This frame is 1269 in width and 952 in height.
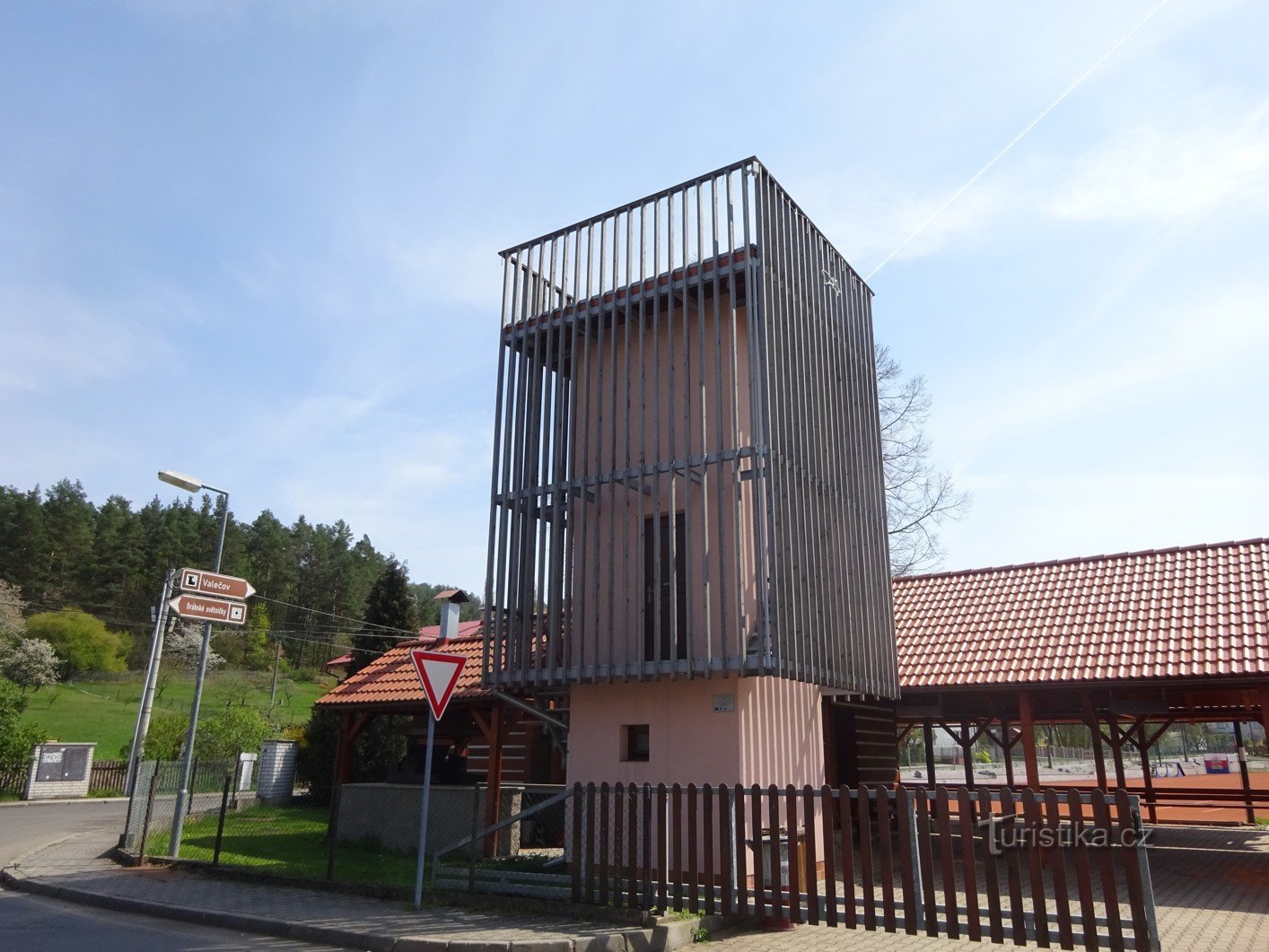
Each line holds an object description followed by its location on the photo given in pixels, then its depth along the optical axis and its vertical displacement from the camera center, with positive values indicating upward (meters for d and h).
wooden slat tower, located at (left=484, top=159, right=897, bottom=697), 11.19 +3.70
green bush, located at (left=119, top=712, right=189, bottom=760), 29.06 +0.13
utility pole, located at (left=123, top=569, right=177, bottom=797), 14.05 +0.85
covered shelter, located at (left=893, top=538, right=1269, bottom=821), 12.80 +1.59
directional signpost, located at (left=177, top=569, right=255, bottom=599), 13.07 +2.38
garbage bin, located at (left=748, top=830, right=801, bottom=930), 7.93 -1.38
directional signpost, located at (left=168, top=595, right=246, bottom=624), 12.73 +1.95
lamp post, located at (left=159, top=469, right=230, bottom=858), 13.14 +0.01
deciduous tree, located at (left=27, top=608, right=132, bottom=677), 52.34 +6.14
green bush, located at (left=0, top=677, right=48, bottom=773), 26.19 +0.17
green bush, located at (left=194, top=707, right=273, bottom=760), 28.20 +0.27
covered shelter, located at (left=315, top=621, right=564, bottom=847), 15.08 +0.38
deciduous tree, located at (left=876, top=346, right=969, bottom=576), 22.31 +5.48
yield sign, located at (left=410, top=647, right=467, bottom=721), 9.52 +0.75
